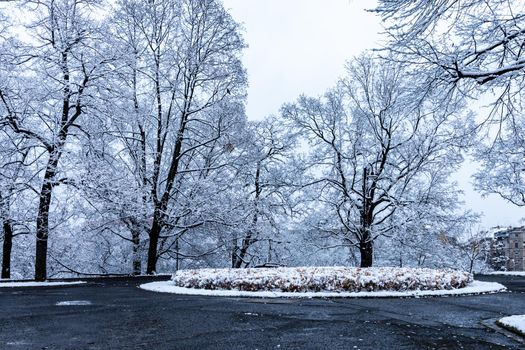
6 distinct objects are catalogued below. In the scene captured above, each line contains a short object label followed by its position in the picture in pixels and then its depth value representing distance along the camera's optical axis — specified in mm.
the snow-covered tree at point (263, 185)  25688
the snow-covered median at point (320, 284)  13039
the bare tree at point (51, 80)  16453
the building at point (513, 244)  82562
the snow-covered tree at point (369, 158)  24516
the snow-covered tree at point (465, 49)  6684
